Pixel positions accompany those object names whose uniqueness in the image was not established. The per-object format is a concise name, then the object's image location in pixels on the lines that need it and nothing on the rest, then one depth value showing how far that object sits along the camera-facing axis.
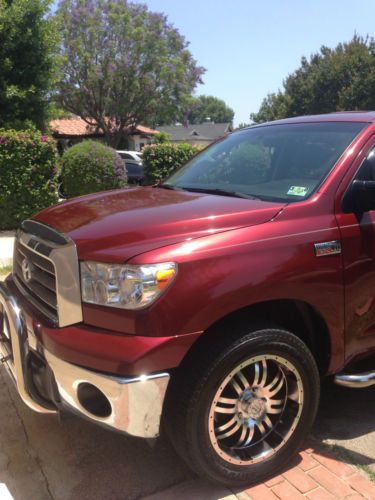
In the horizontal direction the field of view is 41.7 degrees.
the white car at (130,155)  22.17
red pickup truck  2.26
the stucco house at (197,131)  58.36
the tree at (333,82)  40.12
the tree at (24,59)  11.59
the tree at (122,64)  29.98
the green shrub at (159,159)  12.20
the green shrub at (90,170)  10.66
